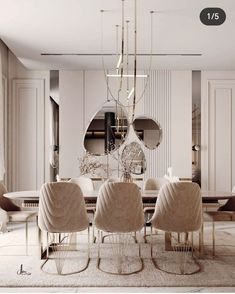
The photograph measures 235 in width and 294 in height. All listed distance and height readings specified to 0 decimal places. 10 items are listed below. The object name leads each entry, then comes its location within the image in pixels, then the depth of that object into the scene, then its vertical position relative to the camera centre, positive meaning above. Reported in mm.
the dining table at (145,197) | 3411 -539
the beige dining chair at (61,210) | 2990 -579
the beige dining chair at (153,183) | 4582 -532
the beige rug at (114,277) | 2771 -1138
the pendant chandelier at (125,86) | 6051 +1057
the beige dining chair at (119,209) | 2969 -578
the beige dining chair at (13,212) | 3793 -792
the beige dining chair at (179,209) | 3064 -591
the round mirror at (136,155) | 6121 -200
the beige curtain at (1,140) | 5156 +69
